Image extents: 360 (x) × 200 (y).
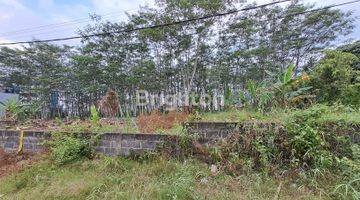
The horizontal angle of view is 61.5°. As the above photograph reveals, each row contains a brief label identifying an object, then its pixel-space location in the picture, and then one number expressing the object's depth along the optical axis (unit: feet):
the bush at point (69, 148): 14.24
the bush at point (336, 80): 20.31
